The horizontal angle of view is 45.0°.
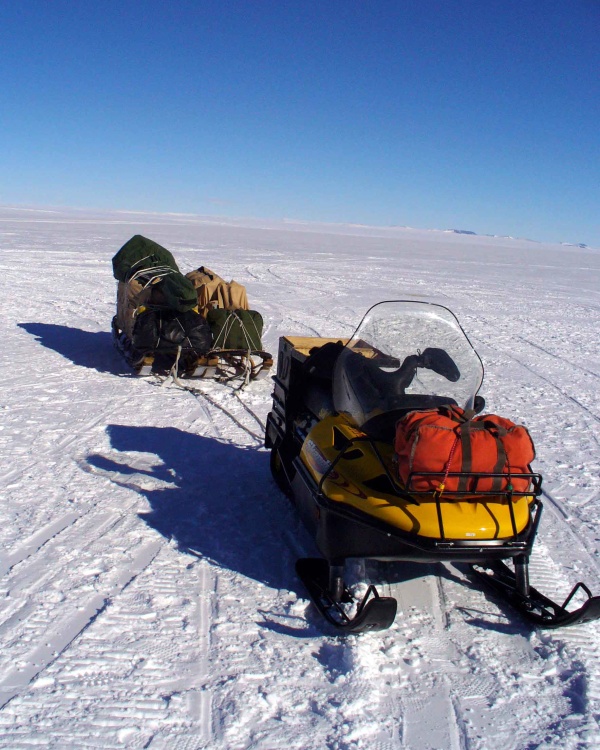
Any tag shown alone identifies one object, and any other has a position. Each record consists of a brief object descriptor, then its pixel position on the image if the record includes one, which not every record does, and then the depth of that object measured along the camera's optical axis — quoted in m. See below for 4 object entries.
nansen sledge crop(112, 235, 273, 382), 7.06
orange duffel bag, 2.88
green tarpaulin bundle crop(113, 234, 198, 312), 7.14
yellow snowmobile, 2.92
